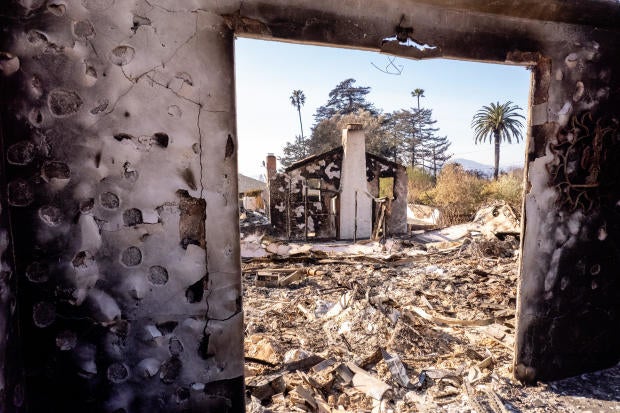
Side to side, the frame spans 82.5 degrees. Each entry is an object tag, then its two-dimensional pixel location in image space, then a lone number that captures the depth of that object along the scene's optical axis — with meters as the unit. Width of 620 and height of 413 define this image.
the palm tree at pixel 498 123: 37.94
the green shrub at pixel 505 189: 22.42
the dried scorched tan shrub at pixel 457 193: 22.26
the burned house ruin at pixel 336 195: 16.59
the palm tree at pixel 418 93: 50.44
